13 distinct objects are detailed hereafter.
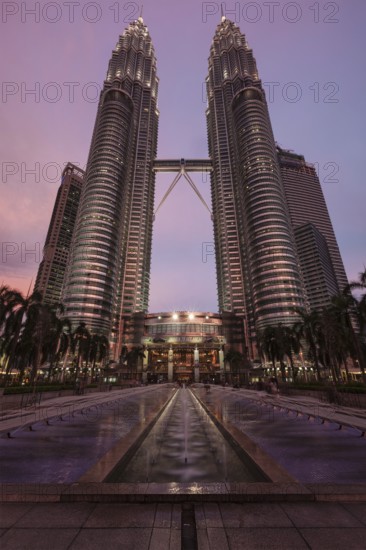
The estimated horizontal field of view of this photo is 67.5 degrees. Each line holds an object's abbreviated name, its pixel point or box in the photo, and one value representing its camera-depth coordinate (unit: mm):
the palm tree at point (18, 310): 37094
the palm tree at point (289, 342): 55031
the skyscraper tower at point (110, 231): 129625
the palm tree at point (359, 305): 35938
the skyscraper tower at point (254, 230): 129312
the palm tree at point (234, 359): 103062
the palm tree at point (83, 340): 57203
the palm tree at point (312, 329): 44825
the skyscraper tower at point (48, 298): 193600
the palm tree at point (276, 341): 58062
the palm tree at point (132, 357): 104438
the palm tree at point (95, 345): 68188
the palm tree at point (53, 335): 46422
